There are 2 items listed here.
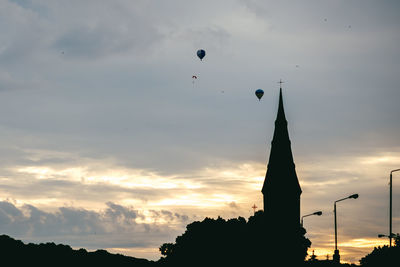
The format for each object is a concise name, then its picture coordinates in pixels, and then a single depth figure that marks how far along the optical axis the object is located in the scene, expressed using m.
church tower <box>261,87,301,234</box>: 129.12
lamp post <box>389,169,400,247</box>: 66.59
